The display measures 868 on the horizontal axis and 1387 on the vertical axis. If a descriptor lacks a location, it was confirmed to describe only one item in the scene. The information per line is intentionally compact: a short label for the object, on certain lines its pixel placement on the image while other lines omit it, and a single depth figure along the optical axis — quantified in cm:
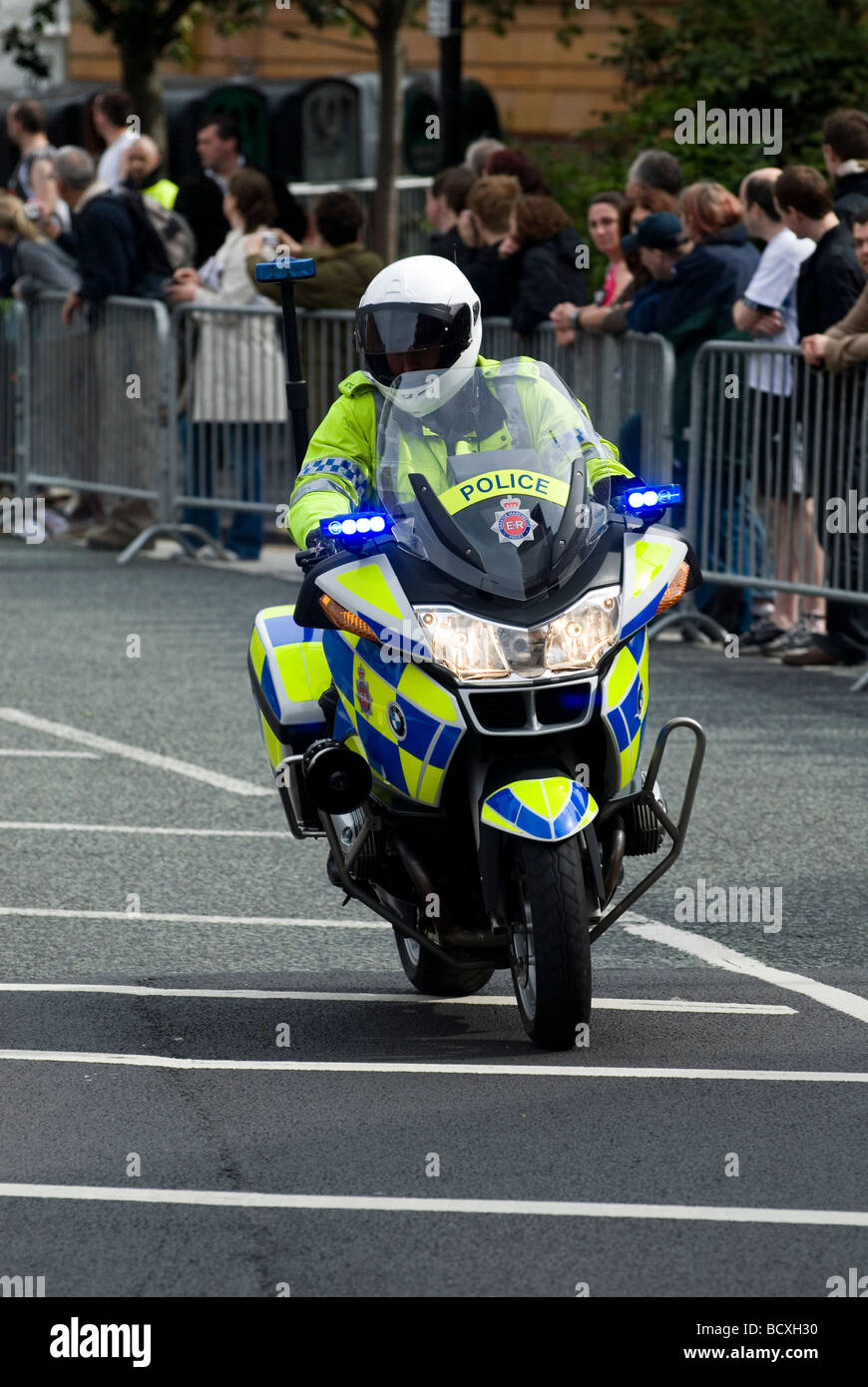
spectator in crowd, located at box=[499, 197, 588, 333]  1312
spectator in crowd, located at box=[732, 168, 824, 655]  1167
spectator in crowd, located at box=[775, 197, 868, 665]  1102
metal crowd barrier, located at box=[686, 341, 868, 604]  1132
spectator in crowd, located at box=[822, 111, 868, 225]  1172
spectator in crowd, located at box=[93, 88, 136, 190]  1711
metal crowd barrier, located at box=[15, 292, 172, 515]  1543
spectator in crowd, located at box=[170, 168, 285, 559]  1490
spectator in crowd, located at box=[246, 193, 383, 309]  1398
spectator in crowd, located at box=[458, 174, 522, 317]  1345
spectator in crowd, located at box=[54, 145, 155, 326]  1552
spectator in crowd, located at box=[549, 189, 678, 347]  1256
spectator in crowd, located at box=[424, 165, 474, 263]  1445
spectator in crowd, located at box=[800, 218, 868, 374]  1093
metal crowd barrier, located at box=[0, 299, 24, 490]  1673
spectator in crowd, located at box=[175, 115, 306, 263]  1655
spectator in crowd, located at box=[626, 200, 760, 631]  1209
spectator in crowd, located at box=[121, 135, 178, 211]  1602
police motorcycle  559
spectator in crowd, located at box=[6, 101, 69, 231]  1764
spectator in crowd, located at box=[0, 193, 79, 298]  1669
